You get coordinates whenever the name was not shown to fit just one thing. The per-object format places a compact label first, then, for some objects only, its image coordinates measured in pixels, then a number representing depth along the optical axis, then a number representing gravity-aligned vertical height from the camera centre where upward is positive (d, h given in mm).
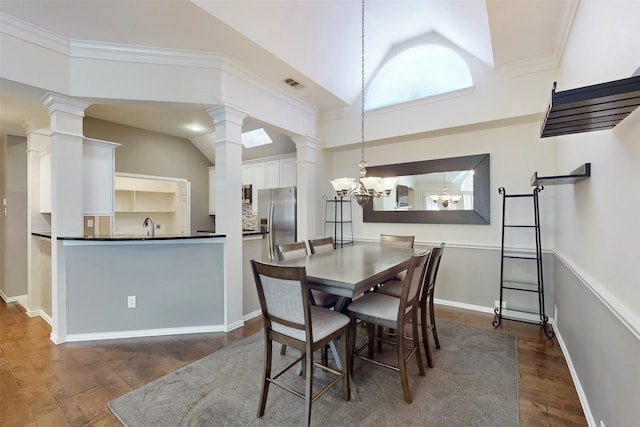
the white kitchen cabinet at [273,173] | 5430 +697
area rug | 1826 -1293
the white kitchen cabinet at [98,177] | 3191 +366
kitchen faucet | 3432 -187
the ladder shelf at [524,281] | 3188 -694
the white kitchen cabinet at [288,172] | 5227 +694
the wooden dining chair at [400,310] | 1995 -743
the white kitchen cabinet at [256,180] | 5648 +580
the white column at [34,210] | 3707 -5
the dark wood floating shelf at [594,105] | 1051 +440
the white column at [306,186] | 4551 +383
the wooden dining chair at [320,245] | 3240 -399
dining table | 1909 -448
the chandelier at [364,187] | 2816 +231
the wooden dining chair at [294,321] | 1682 -720
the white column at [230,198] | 3256 +134
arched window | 3840 +1875
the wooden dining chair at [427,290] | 2441 -750
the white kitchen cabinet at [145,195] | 5996 +313
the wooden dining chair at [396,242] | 3552 -388
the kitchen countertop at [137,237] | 2891 -282
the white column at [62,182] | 2852 +274
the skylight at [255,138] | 5316 +1332
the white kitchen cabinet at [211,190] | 6285 +430
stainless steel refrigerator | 4777 -94
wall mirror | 3791 +249
